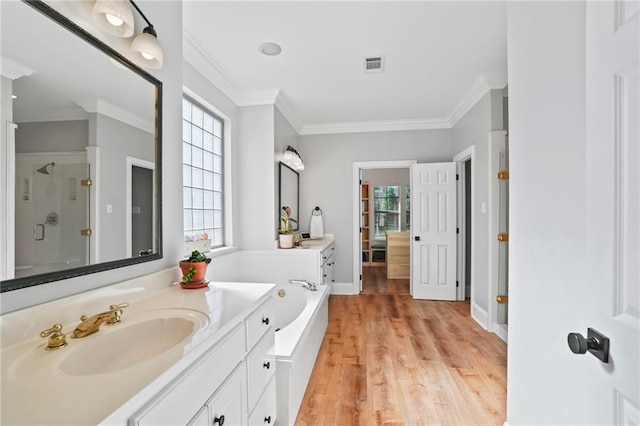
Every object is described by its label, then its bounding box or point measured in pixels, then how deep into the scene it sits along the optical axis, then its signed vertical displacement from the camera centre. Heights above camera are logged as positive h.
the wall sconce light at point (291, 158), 3.71 +0.70
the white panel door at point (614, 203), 0.61 +0.02
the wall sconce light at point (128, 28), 1.10 +0.75
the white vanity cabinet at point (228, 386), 0.73 -0.56
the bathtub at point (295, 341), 1.67 -0.93
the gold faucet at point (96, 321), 0.90 -0.35
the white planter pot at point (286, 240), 3.46 -0.33
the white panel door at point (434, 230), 4.14 -0.25
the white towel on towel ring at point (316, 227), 4.48 -0.22
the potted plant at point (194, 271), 1.45 -0.29
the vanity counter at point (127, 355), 0.57 -0.37
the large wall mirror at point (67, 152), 0.85 +0.21
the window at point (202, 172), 2.53 +0.38
